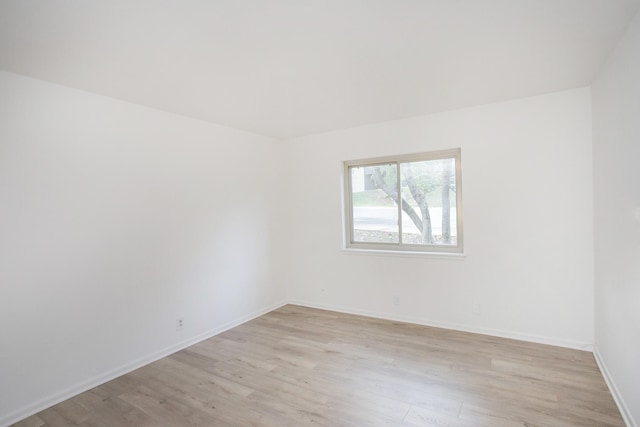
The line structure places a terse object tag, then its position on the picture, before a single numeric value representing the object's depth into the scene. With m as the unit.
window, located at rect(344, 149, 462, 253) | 3.67
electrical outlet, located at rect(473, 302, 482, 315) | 3.40
